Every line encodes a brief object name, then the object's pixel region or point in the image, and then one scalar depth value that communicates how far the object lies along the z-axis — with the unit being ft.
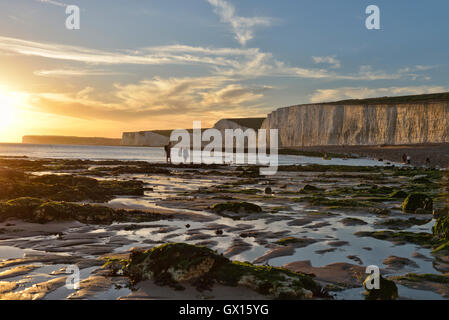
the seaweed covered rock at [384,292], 16.72
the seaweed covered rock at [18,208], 33.81
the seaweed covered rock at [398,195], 54.72
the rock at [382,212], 41.31
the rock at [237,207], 41.57
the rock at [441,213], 34.54
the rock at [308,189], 62.81
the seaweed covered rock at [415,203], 43.14
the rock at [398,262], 22.34
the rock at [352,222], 35.63
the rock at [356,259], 22.90
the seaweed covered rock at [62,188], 49.03
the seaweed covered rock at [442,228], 28.09
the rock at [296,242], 27.14
